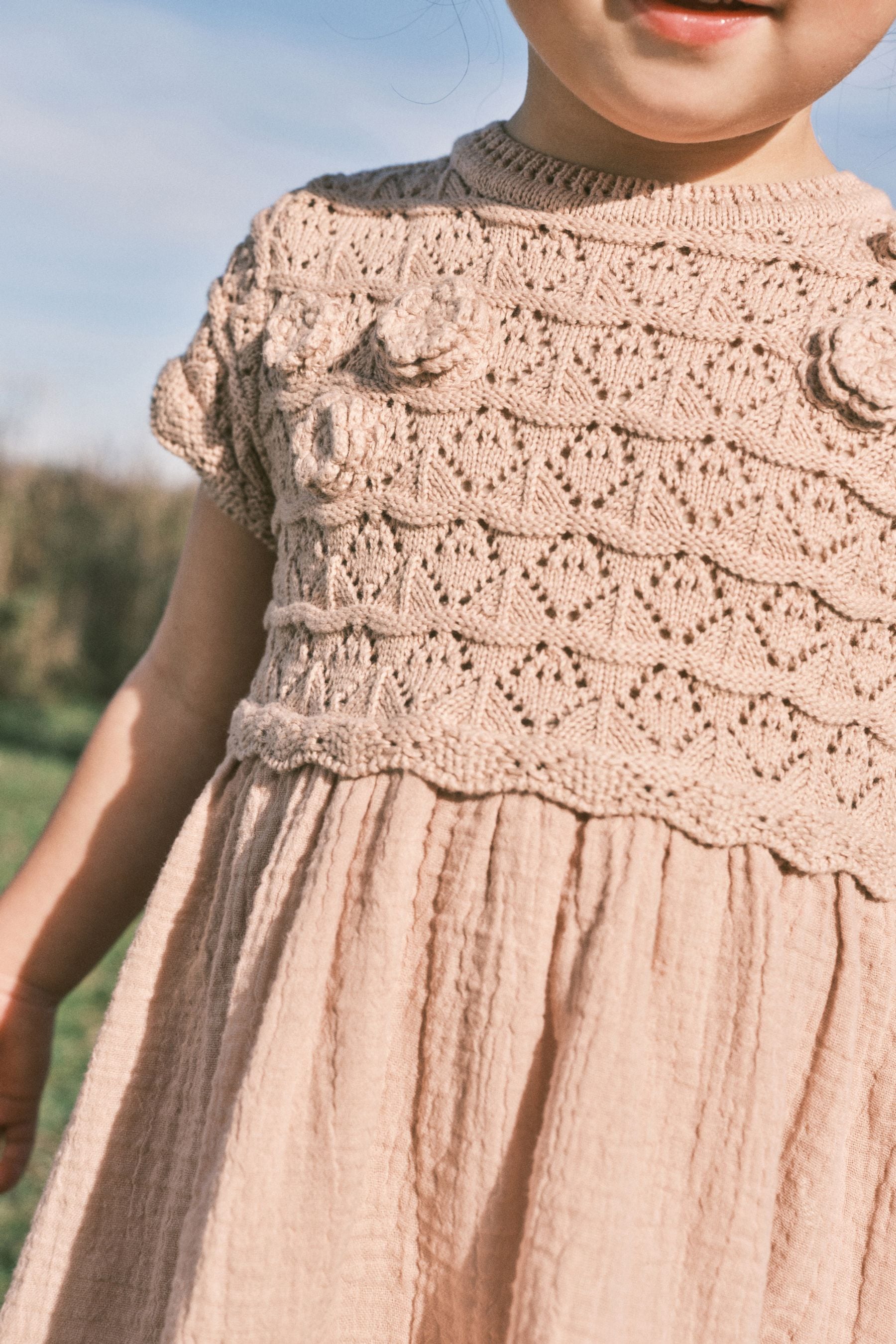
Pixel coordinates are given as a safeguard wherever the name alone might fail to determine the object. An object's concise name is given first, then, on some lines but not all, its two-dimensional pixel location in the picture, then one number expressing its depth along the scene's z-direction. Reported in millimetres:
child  682
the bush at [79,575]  7464
